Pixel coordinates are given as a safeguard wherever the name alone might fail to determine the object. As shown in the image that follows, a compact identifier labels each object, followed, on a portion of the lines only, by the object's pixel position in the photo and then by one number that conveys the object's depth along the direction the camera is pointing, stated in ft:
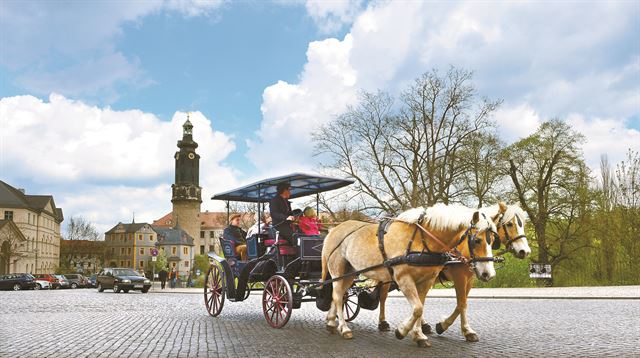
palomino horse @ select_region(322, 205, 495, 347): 28.73
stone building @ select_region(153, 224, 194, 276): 410.10
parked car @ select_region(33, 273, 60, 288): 165.27
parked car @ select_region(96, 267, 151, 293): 115.65
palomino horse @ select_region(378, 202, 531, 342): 30.73
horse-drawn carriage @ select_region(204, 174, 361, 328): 37.32
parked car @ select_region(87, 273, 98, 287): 188.90
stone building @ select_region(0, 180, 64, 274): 269.75
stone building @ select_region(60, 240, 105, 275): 358.02
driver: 38.78
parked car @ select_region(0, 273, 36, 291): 151.43
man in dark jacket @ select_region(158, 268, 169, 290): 142.47
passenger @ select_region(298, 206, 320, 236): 38.91
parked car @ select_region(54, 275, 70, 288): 169.46
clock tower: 389.39
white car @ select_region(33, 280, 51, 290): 158.16
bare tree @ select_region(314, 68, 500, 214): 114.11
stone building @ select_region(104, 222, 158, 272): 449.89
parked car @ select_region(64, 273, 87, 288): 180.31
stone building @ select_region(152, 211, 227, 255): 491.31
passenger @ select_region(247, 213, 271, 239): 41.44
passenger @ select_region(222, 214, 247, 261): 44.38
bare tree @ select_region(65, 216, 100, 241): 348.79
